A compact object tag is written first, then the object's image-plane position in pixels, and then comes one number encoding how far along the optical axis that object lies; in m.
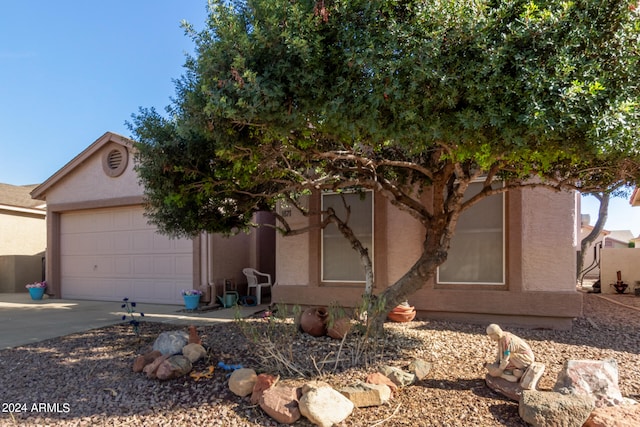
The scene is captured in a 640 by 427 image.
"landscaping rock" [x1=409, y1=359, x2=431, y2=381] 4.15
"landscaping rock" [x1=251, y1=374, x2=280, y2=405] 3.73
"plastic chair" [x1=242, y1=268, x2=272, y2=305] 10.06
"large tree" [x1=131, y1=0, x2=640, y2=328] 3.29
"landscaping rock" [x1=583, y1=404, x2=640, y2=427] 3.03
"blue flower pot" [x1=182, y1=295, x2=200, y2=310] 9.12
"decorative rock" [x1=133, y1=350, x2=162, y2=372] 4.56
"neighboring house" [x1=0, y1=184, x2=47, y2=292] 13.78
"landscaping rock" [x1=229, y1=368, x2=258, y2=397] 3.88
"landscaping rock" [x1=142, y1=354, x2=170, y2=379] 4.34
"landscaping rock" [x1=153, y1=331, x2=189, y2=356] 4.81
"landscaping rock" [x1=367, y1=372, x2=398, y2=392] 3.86
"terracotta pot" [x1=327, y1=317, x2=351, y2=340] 5.16
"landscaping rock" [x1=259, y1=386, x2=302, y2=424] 3.42
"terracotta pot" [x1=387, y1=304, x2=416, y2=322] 6.79
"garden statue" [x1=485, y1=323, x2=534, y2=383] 3.74
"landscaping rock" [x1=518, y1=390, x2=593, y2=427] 3.11
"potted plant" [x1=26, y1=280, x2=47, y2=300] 11.29
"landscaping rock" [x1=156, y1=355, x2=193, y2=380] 4.27
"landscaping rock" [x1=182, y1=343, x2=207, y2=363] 4.67
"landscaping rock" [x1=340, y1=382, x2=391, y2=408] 3.63
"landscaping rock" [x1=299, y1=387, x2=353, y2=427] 3.34
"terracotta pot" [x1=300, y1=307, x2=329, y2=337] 5.55
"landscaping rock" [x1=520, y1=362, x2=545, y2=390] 3.57
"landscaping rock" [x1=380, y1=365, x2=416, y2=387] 4.00
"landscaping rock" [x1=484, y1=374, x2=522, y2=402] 3.61
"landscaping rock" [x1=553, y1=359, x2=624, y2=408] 3.40
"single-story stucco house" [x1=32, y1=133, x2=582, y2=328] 6.64
